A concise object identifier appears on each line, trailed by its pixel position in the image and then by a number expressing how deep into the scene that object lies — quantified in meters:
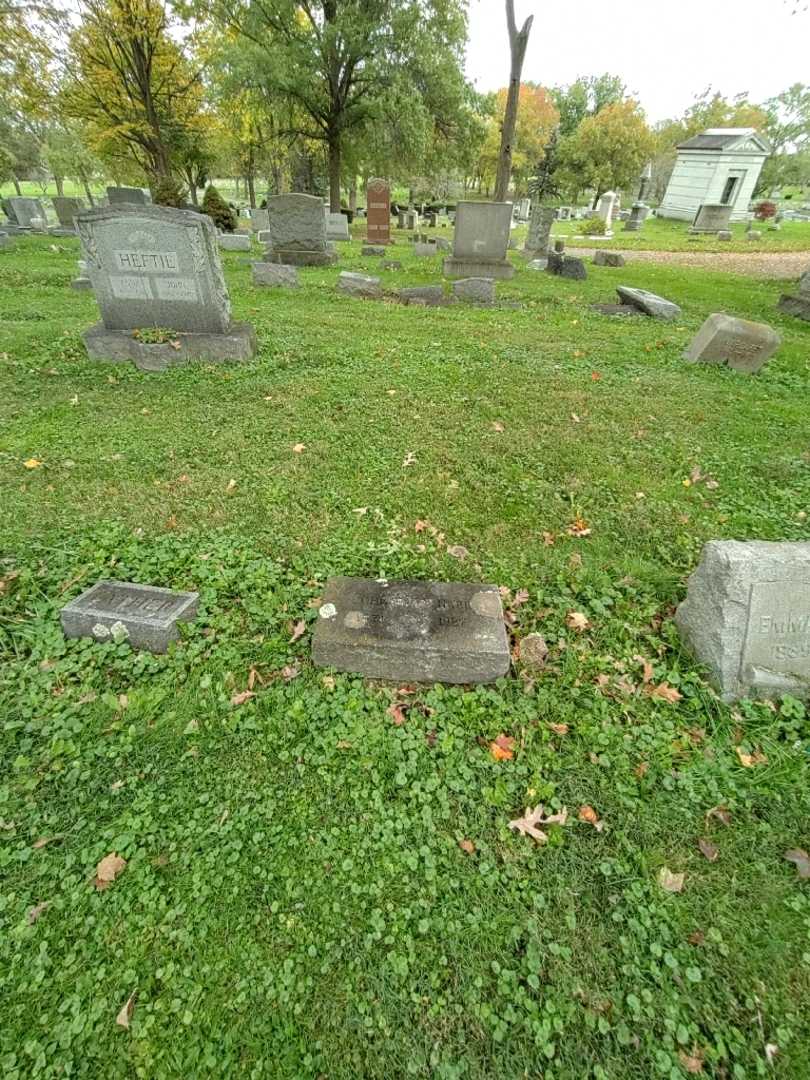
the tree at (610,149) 38.88
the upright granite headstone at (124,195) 18.05
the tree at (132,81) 17.03
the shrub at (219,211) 19.73
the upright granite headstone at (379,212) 18.67
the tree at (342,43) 17.95
